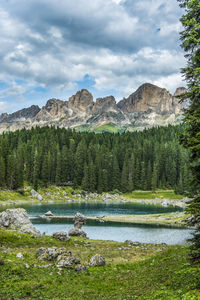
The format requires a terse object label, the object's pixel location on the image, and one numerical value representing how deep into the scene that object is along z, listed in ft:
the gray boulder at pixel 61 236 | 113.19
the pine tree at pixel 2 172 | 343.67
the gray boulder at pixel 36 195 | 353.94
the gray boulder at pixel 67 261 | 71.92
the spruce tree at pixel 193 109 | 43.88
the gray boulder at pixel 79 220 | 154.28
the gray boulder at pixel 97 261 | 78.23
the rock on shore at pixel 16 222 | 122.11
